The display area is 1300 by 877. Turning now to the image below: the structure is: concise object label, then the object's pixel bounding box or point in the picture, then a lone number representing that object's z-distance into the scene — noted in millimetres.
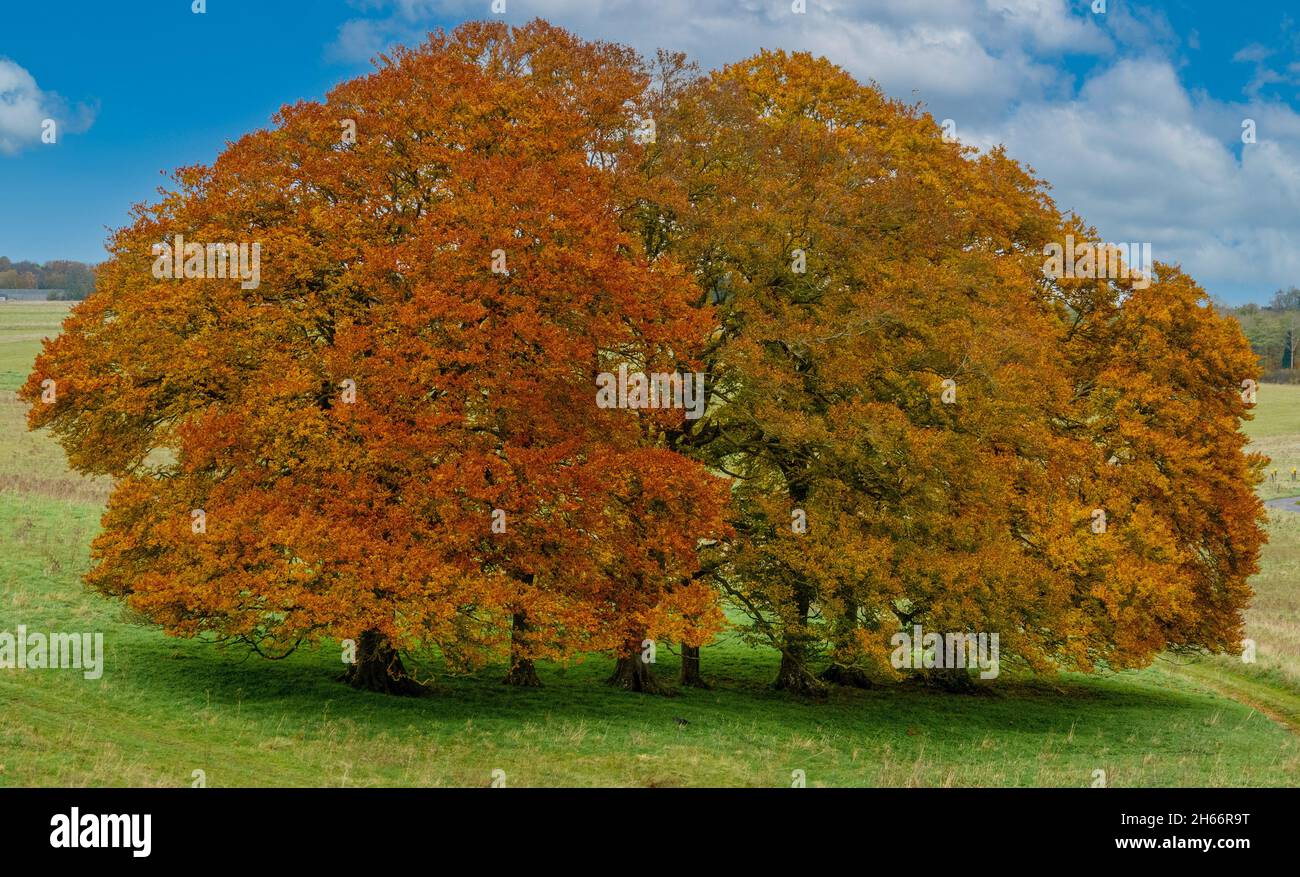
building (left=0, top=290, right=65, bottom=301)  182875
